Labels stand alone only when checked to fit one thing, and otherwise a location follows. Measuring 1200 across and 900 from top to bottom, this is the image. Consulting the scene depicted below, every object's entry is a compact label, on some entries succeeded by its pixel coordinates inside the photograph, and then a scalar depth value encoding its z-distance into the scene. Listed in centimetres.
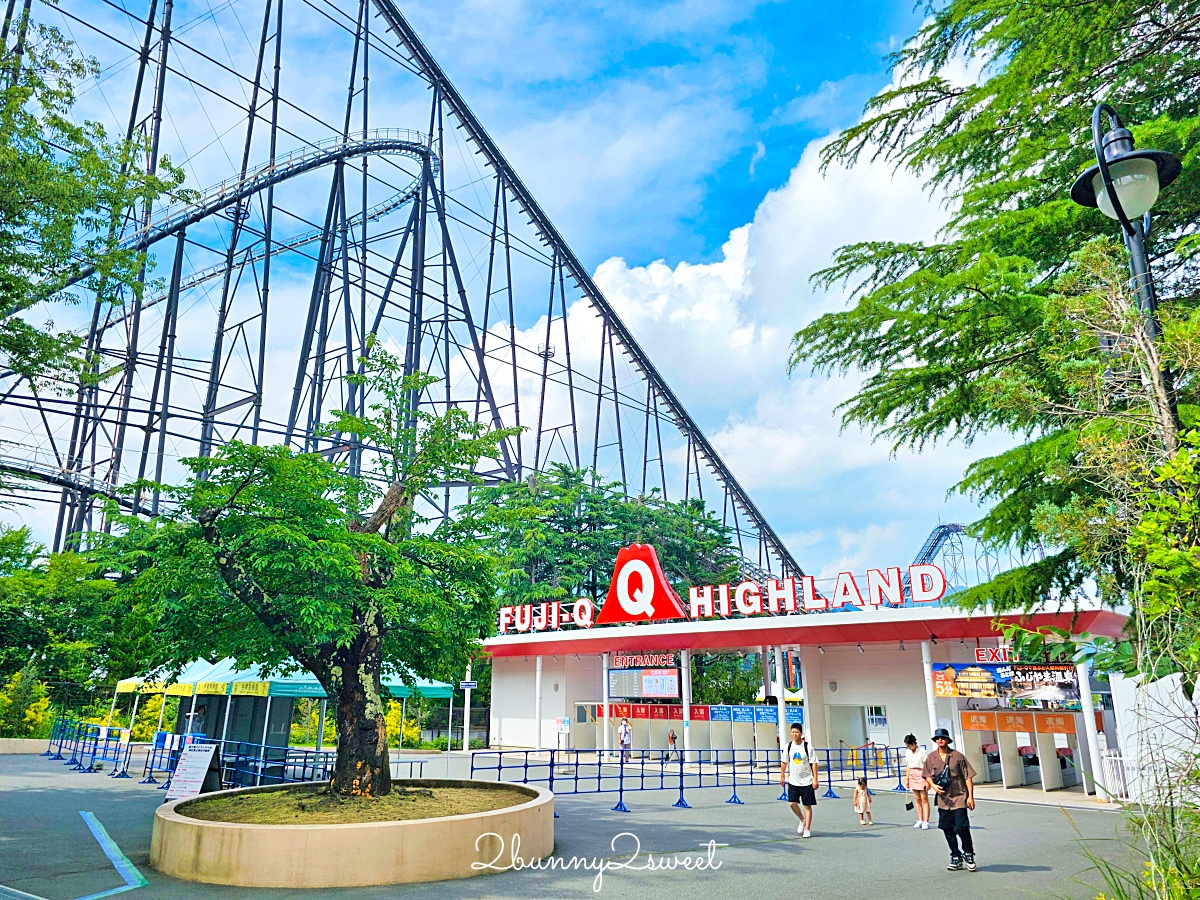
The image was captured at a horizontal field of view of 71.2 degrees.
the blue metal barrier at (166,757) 1354
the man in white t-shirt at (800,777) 970
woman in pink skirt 965
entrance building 1606
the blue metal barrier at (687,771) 1656
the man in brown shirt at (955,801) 757
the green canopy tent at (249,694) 1441
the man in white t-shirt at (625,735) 2167
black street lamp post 447
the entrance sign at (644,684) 2136
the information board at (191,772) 1052
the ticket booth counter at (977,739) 1664
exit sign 1623
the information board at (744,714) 1977
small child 1073
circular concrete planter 704
